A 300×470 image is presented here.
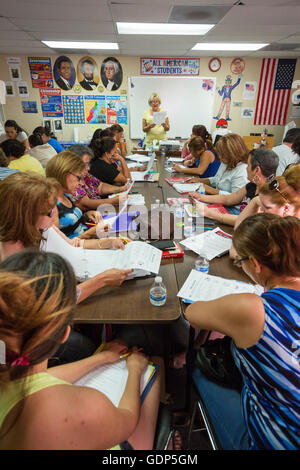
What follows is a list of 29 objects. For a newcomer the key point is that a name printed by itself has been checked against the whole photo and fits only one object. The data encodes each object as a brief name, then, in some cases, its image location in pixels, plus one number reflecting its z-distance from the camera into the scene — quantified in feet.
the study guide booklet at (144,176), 11.24
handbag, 3.67
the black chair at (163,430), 2.97
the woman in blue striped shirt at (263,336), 2.65
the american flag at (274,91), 20.15
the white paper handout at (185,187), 9.71
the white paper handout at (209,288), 4.22
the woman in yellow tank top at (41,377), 1.84
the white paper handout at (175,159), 14.70
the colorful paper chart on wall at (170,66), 19.56
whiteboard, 20.26
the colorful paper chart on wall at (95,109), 20.30
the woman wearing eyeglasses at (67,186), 6.65
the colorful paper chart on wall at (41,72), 19.15
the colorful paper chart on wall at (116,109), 20.52
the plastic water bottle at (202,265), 4.90
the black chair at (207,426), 3.16
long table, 3.87
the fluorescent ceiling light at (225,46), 15.47
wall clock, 19.70
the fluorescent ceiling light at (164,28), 11.69
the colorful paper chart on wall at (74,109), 20.25
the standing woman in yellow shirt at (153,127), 17.31
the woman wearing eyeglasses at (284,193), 5.08
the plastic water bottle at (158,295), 4.11
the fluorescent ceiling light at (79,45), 15.21
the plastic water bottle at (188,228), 6.37
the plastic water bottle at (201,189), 9.46
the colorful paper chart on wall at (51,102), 20.02
